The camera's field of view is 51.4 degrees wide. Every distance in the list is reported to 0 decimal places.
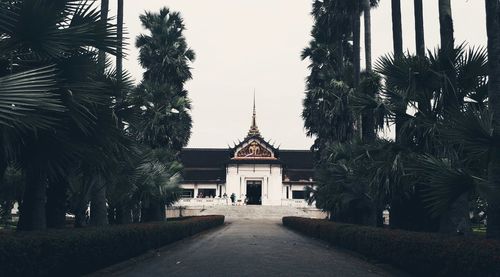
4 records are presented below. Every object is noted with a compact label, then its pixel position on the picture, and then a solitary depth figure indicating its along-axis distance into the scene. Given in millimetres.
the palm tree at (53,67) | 7996
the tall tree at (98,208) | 14727
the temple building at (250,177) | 64875
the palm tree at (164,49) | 31109
